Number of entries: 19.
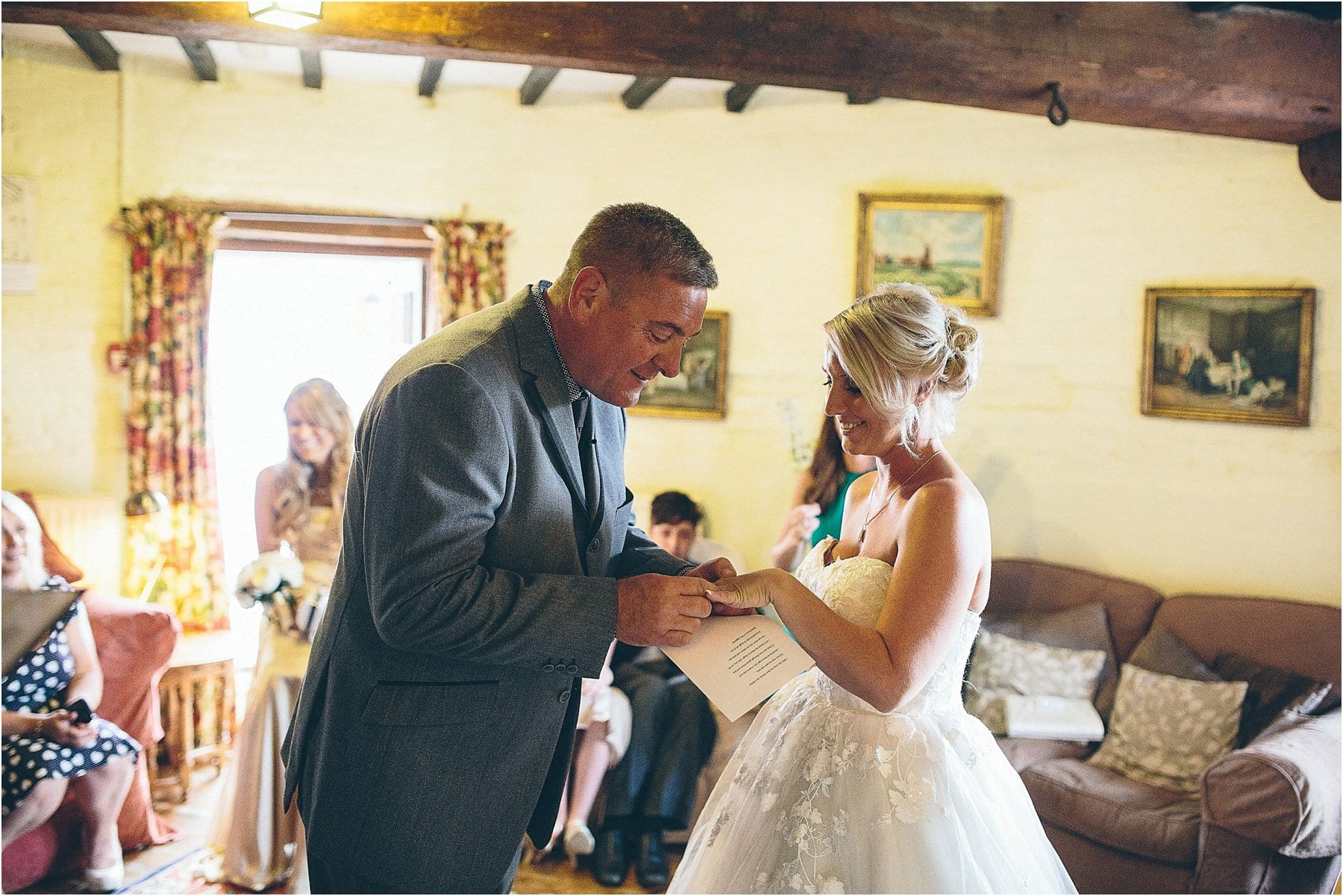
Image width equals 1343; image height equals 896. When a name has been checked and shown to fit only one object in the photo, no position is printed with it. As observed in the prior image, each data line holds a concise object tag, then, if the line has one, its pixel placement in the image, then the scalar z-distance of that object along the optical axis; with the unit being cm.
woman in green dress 409
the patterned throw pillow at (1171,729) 361
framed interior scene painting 444
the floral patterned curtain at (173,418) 490
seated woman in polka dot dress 323
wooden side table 420
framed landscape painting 488
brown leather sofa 310
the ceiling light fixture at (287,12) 288
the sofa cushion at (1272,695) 355
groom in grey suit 153
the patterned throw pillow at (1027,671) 400
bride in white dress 182
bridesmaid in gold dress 350
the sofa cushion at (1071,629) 416
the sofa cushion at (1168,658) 384
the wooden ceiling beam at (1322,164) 423
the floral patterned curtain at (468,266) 512
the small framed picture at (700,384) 517
